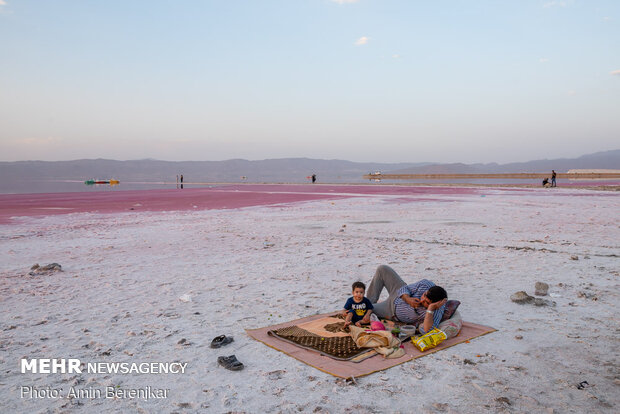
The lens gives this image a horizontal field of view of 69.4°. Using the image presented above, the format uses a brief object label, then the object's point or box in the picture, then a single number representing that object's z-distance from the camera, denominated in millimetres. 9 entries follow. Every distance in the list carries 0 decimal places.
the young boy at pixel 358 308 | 5719
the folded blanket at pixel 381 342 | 4914
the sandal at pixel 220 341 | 5176
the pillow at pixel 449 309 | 5648
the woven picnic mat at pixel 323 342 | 4934
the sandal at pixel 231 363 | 4574
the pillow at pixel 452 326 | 5328
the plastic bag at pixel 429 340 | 5031
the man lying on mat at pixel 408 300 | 5371
